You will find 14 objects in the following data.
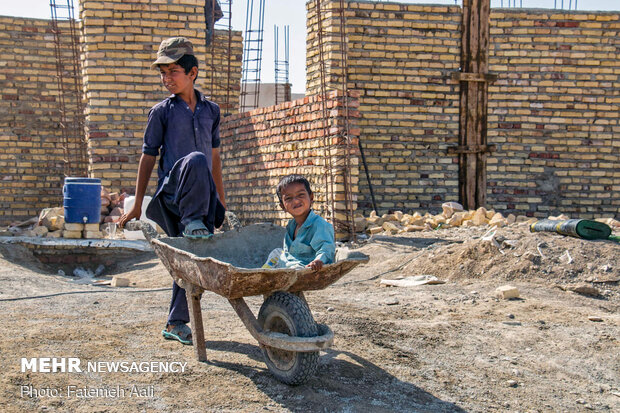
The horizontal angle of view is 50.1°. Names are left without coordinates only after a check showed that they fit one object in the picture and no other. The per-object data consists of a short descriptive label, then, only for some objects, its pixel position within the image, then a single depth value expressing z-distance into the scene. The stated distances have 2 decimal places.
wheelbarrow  3.02
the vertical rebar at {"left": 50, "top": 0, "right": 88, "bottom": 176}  12.00
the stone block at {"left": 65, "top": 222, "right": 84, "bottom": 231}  8.70
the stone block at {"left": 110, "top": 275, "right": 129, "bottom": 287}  6.79
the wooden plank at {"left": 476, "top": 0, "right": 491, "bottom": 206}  10.88
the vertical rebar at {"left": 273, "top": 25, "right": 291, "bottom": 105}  21.06
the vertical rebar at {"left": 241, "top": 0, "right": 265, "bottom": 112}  14.41
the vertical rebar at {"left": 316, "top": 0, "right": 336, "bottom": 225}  8.38
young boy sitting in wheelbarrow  3.38
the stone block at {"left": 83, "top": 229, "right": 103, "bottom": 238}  8.75
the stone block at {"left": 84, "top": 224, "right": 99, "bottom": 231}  8.71
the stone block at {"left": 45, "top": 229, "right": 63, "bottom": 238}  8.86
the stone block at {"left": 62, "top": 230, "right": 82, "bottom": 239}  8.73
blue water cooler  8.46
